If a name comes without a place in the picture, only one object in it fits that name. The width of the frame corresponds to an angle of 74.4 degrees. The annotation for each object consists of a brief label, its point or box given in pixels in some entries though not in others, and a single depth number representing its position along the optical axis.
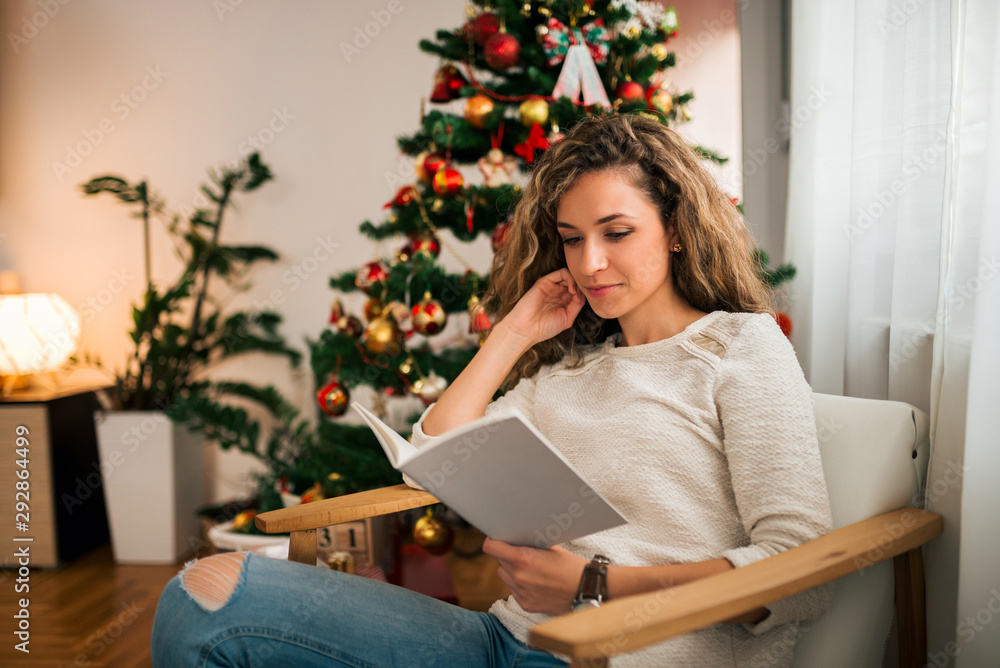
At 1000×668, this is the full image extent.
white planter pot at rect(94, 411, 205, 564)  2.40
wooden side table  2.31
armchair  0.67
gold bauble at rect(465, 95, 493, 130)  1.50
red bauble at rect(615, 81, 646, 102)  1.50
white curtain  0.89
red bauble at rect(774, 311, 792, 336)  1.49
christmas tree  1.48
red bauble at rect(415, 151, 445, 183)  1.56
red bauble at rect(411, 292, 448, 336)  1.55
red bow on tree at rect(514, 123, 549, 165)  1.45
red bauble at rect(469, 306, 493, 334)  1.50
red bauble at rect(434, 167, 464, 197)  1.51
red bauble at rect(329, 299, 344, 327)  1.79
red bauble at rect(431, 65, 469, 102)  1.64
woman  0.89
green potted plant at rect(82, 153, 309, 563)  2.40
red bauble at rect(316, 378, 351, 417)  1.75
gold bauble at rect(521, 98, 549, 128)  1.44
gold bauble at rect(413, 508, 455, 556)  1.63
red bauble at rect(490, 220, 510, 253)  1.52
